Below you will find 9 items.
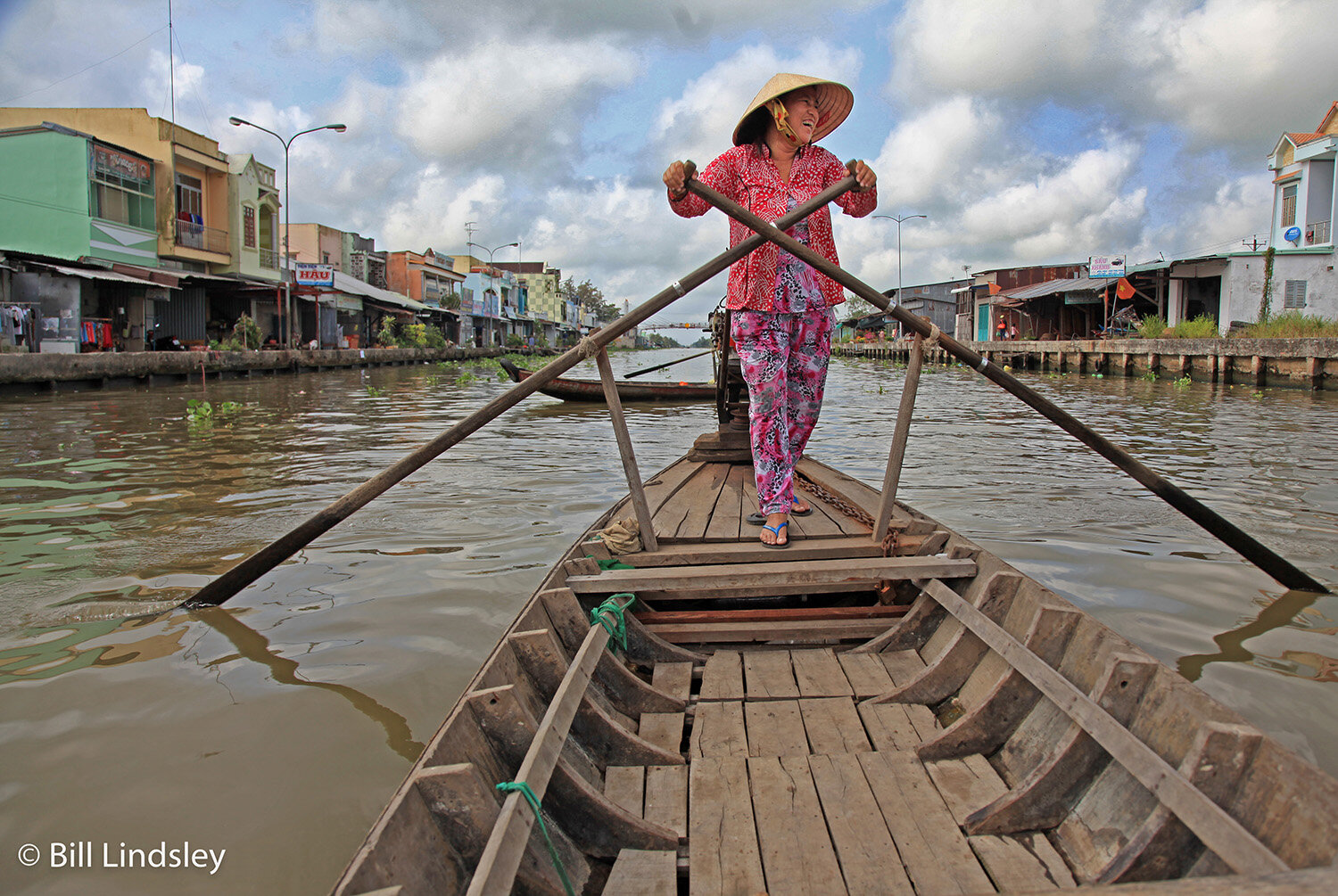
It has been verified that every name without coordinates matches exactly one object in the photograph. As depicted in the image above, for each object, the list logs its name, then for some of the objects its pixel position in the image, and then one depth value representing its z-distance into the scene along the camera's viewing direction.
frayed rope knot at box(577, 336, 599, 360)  3.10
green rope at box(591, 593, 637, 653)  2.54
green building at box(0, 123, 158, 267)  20.70
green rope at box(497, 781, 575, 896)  1.50
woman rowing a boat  3.27
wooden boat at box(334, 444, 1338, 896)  1.43
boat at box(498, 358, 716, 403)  14.27
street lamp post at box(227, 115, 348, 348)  22.88
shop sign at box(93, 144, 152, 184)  21.58
